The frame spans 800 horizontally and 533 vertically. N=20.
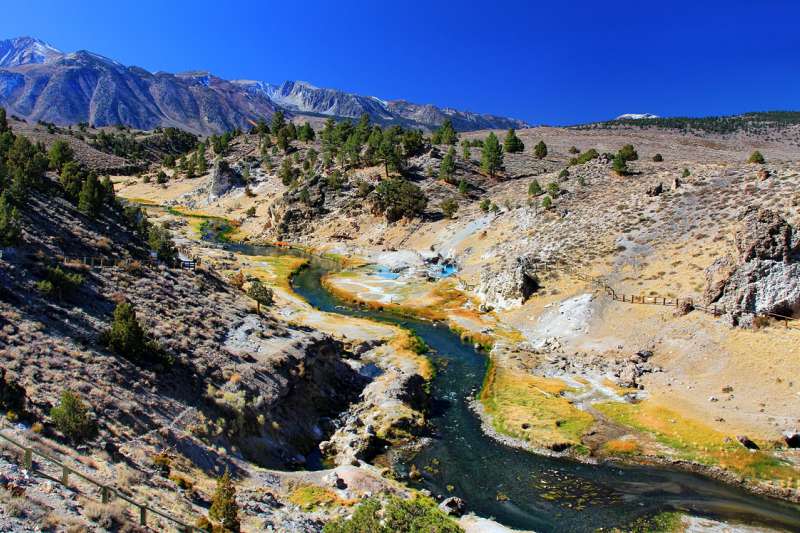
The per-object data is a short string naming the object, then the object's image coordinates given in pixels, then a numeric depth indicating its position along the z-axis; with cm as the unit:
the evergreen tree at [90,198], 5297
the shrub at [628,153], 10061
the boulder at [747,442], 3225
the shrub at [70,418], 2152
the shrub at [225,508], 1997
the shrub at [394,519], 2239
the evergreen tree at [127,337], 3083
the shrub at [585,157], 10944
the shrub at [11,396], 2123
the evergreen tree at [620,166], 9475
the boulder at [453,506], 2648
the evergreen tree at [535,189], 9419
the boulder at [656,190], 7612
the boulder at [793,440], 3169
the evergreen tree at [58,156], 6994
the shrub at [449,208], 10306
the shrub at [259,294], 5200
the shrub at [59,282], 3309
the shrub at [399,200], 10750
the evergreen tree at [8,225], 3572
